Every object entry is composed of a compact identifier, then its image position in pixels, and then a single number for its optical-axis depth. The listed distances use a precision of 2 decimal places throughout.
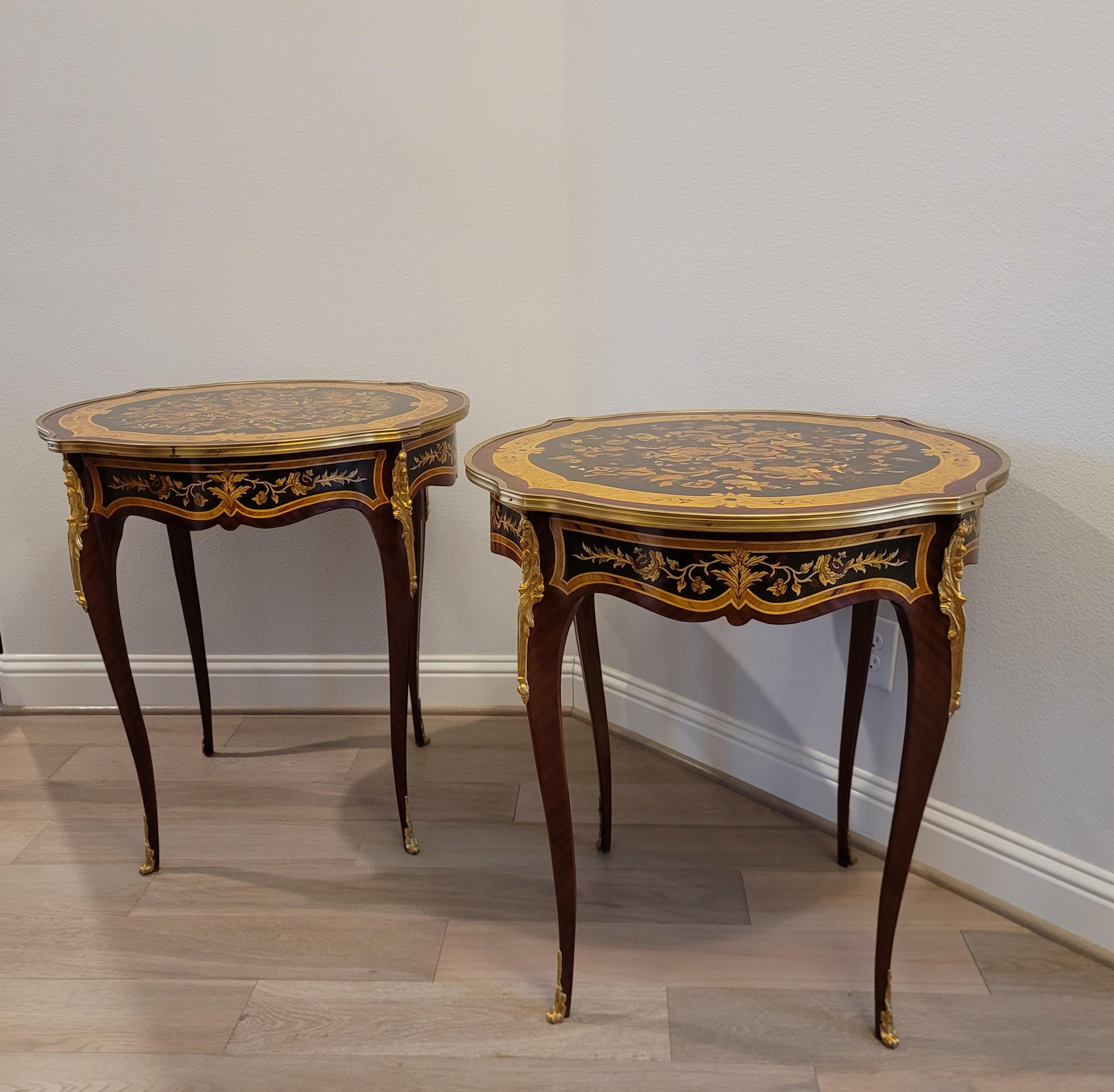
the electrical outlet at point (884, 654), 1.77
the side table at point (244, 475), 1.59
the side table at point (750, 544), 1.15
